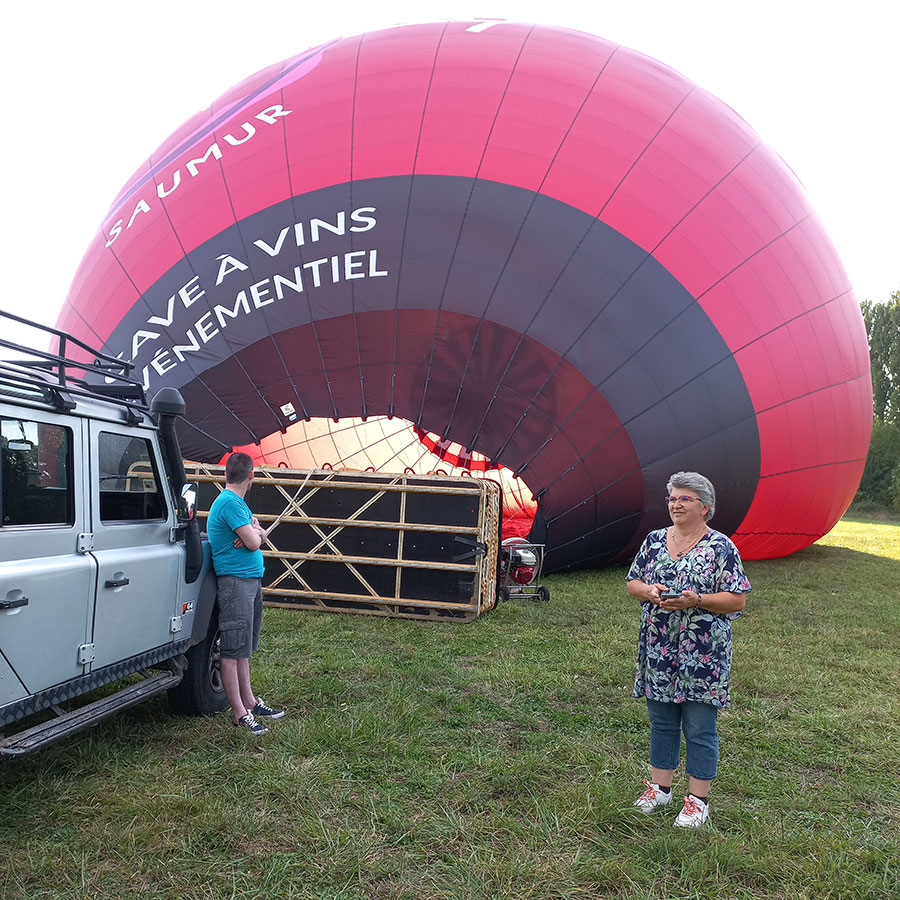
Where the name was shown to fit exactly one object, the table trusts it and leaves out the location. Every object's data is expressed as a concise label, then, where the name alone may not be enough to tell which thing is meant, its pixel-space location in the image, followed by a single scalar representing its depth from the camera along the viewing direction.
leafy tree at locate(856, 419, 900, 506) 42.75
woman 3.43
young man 4.53
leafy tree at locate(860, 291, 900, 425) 47.66
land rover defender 3.32
